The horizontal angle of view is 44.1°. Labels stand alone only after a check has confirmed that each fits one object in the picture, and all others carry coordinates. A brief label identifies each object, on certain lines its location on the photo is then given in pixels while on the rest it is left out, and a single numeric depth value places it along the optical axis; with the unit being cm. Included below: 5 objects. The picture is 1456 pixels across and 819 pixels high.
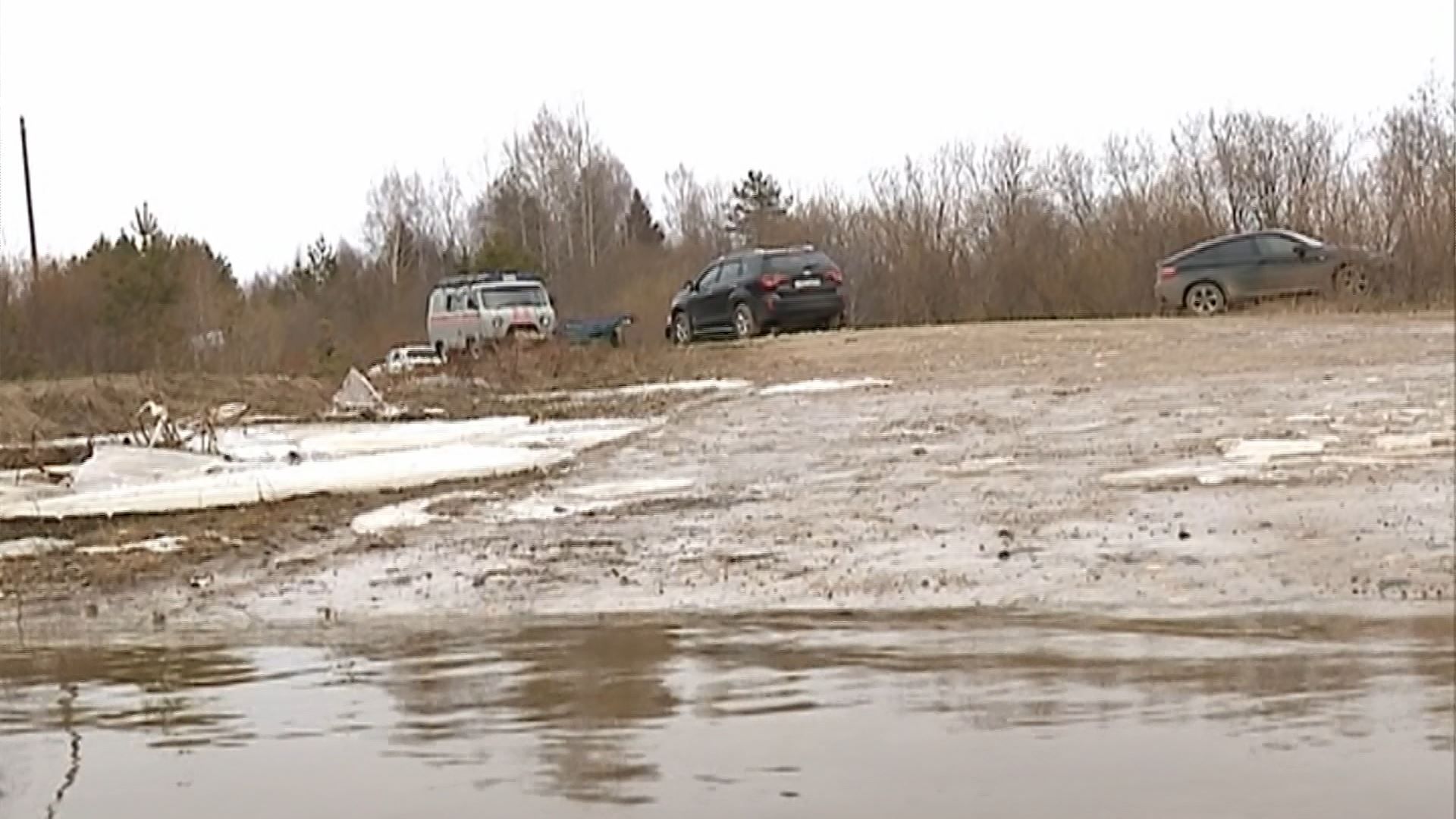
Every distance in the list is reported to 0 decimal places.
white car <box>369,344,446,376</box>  2894
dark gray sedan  2217
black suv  2873
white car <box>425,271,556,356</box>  3128
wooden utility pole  3154
